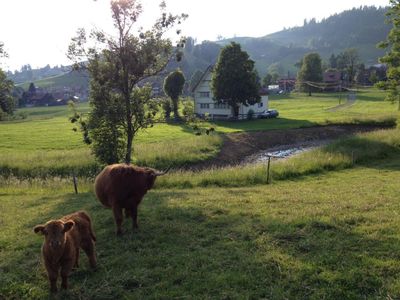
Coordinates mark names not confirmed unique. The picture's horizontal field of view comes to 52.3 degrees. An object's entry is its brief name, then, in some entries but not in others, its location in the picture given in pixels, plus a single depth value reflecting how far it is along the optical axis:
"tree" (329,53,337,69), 164.50
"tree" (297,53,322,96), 110.19
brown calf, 6.64
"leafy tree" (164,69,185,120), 62.92
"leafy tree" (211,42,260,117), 61.50
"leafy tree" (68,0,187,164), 22.67
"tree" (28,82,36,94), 137.40
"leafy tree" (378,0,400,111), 34.28
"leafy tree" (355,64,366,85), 132.25
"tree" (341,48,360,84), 129.00
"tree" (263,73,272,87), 131.86
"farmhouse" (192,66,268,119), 68.12
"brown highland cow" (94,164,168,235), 9.48
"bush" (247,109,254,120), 65.36
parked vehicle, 64.44
